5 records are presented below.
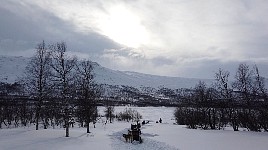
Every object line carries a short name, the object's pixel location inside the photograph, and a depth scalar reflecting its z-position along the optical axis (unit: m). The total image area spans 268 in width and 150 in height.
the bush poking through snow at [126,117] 73.71
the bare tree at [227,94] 27.83
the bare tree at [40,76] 24.94
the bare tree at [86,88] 25.82
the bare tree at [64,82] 20.40
